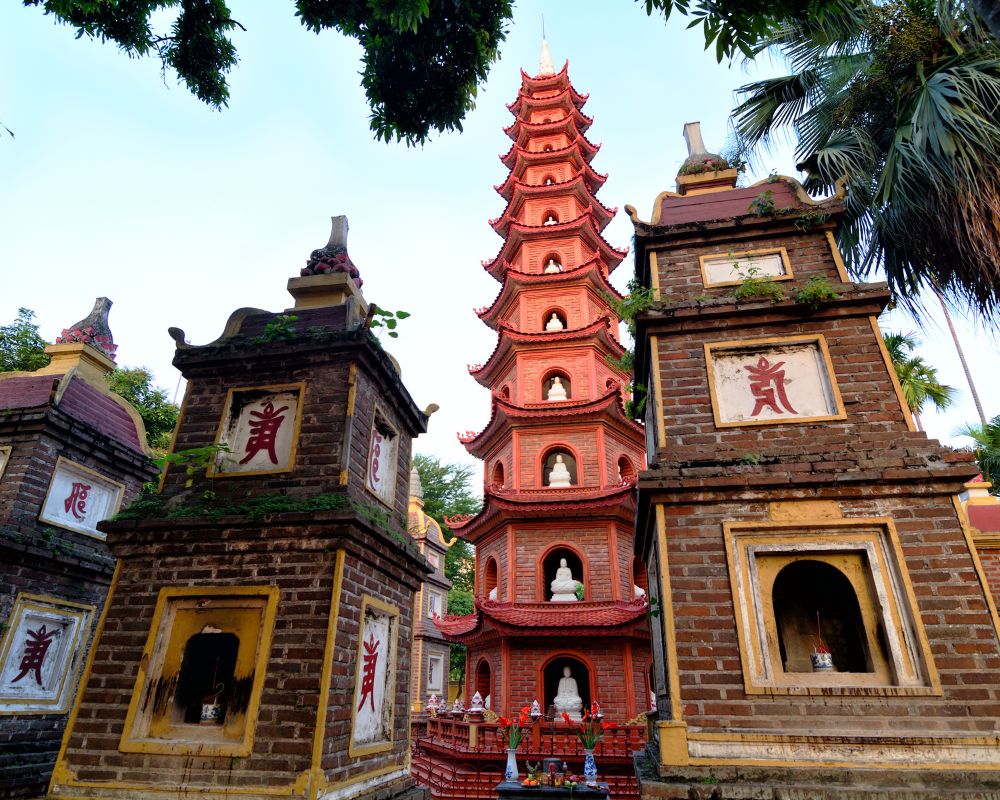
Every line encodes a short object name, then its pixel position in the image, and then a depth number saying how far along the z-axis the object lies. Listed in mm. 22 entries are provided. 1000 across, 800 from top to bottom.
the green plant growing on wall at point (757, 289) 7031
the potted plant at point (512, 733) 10039
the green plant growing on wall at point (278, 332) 7082
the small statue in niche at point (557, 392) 17578
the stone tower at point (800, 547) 4992
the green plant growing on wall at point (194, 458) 6484
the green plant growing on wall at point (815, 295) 6797
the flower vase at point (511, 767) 9914
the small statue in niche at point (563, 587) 15055
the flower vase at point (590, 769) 9688
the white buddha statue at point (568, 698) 13805
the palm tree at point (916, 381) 14016
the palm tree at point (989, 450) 13039
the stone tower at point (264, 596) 5195
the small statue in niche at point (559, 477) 16391
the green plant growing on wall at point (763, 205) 7730
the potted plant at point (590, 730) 9859
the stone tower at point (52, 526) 7867
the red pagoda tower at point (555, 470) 14297
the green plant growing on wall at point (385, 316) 7141
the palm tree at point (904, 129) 7199
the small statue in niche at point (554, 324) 18656
